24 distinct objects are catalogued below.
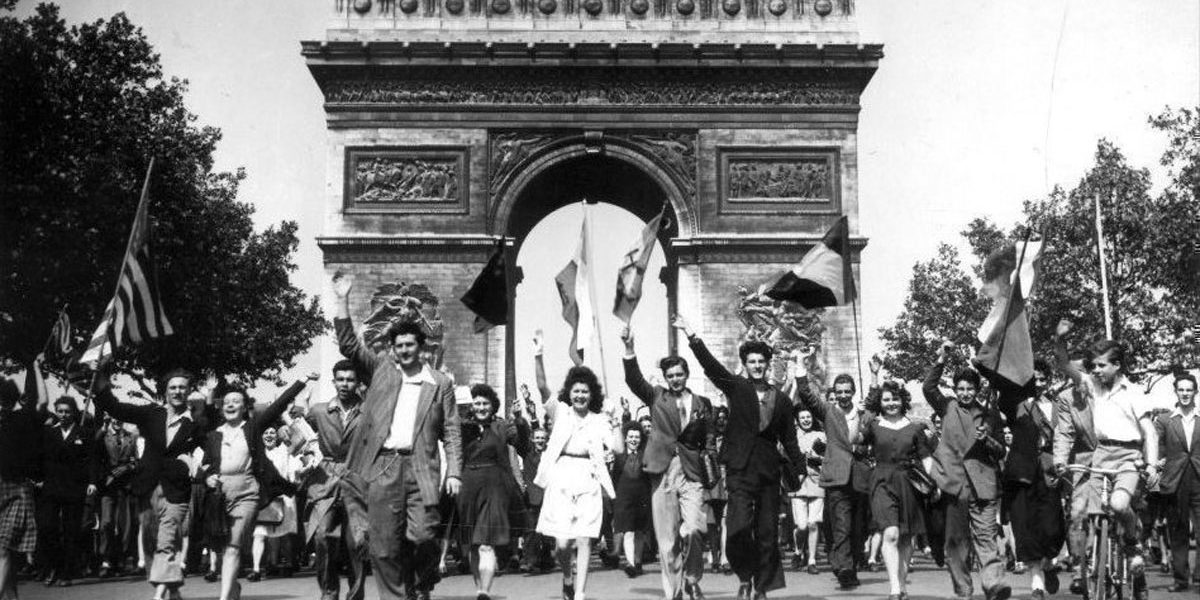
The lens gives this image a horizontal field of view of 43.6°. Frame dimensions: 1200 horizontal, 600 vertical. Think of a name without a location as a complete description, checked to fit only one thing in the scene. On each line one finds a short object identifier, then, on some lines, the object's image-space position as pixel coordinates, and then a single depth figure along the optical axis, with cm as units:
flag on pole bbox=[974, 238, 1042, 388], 1223
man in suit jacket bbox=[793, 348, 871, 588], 1480
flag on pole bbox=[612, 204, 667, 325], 1424
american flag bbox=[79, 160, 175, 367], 1327
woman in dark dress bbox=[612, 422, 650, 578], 1775
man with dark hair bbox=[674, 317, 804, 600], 1162
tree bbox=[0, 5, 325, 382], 2894
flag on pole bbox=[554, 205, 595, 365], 1560
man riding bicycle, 1176
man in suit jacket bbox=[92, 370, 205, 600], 1155
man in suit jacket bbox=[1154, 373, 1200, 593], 1496
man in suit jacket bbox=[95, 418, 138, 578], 1823
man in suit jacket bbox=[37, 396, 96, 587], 1603
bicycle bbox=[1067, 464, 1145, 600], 1156
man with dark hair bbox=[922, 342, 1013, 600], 1237
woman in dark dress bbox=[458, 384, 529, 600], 1366
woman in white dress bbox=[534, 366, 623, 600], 1226
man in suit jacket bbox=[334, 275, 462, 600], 959
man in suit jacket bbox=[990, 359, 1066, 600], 1247
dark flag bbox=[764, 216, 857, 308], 1557
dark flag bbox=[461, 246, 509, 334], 1664
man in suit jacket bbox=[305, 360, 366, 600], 1153
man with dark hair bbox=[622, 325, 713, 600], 1230
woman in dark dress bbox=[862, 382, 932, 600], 1259
